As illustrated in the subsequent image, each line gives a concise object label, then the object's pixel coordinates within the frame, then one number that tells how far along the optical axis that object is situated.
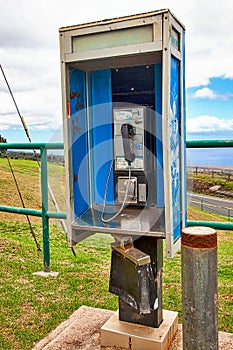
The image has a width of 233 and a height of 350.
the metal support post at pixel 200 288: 1.41
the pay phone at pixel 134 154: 2.43
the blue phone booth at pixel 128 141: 2.08
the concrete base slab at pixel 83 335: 2.30
